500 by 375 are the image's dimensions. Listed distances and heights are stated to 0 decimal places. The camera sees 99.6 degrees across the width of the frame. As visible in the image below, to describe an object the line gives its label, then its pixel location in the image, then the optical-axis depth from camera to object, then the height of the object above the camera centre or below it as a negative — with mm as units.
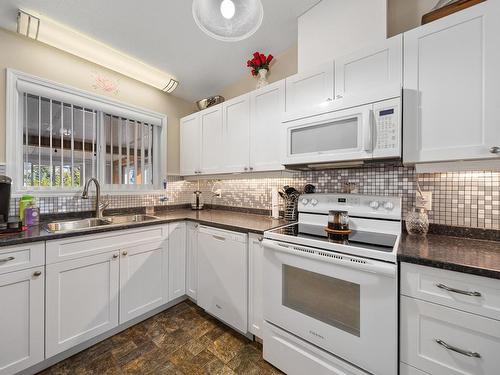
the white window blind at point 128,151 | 2346 +407
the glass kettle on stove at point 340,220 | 1418 -231
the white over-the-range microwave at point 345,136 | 1280 +345
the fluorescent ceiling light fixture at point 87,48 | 1652 +1255
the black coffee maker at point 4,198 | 1440 -97
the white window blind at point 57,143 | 1844 +391
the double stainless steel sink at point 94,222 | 1913 -371
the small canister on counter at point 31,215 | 1673 -246
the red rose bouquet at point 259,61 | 2217 +1310
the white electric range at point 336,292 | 1067 -623
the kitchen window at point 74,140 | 1755 +451
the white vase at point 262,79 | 2198 +1117
